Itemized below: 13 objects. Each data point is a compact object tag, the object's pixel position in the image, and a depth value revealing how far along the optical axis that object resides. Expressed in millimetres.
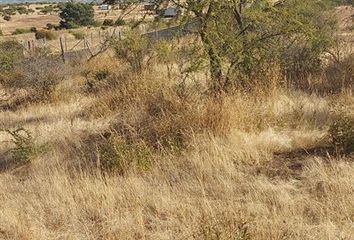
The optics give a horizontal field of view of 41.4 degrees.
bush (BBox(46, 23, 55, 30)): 61609
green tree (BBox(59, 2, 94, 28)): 45250
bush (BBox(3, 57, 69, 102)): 12344
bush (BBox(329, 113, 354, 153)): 5594
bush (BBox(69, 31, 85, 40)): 42456
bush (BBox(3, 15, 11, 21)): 86412
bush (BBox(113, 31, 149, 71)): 12838
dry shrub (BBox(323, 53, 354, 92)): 9070
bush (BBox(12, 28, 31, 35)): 56619
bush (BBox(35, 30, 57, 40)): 45938
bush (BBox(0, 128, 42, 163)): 6656
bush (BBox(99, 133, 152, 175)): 5746
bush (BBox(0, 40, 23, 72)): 14638
